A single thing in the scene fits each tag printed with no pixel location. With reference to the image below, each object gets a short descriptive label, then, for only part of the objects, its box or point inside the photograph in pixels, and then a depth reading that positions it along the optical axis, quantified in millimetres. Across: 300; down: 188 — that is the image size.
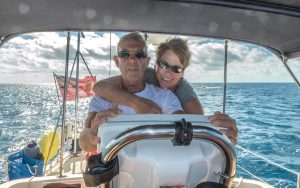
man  1859
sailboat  902
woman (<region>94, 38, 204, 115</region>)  1889
